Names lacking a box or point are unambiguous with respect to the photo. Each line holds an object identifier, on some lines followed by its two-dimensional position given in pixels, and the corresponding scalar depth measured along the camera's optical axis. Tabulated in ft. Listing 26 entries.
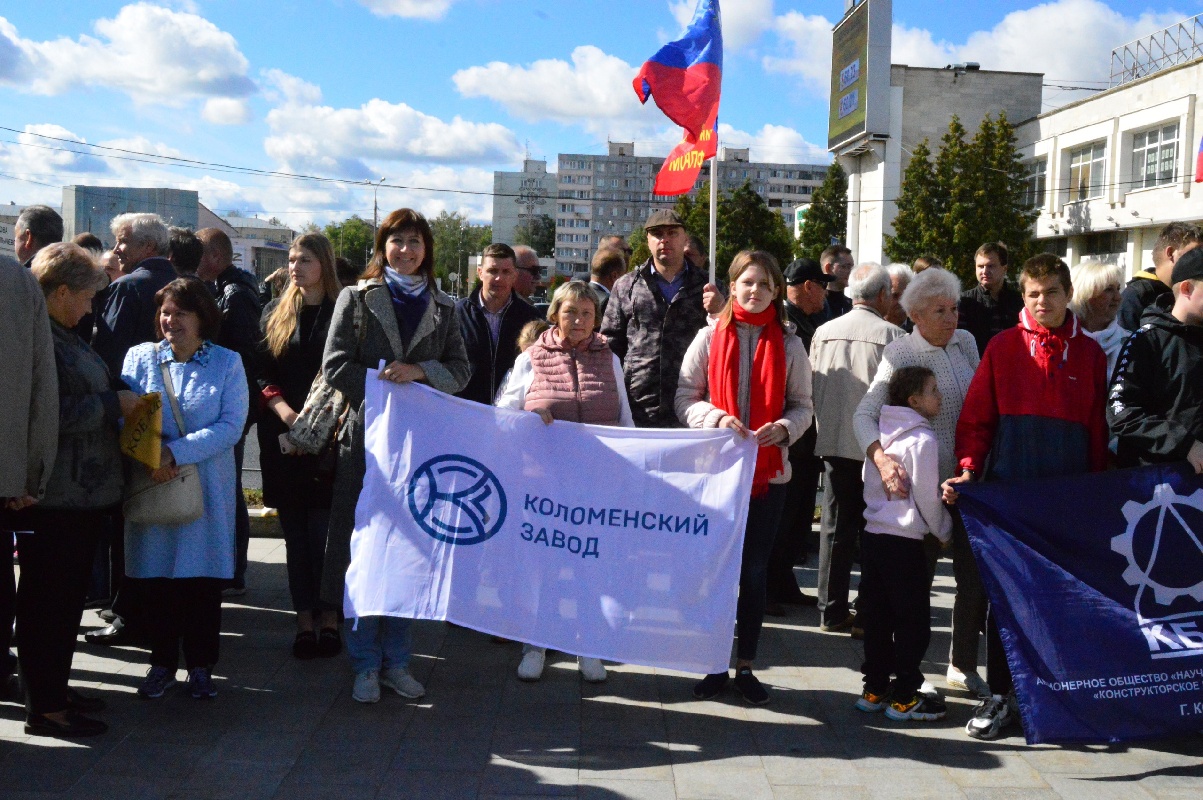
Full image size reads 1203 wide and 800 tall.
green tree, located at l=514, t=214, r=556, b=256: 451.53
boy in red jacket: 15.65
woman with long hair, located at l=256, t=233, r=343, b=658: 18.86
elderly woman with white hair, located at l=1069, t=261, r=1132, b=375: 20.72
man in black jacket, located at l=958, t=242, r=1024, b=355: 24.18
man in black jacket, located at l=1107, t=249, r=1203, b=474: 15.03
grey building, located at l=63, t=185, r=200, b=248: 290.56
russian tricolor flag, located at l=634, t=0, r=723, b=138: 23.81
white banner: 15.78
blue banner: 14.70
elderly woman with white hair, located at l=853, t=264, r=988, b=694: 16.78
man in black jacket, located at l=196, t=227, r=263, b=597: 19.36
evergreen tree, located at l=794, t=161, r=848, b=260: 205.87
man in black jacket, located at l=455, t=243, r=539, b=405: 21.15
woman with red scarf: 16.79
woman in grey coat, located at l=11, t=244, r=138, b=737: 14.73
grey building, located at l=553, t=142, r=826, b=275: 599.16
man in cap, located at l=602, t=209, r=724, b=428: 19.38
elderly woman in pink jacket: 17.44
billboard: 189.67
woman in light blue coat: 16.26
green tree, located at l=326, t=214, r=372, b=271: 447.83
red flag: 24.50
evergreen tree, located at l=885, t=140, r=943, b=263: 137.80
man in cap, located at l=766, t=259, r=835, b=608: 22.68
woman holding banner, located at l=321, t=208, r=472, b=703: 16.85
